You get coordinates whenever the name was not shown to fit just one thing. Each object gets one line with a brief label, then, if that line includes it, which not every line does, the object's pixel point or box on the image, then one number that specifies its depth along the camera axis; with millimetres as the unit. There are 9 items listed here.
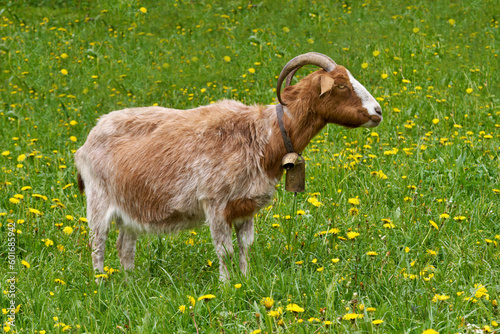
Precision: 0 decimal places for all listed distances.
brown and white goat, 9633
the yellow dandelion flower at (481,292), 7387
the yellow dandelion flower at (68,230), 10170
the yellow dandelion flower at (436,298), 7371
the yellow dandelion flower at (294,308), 6910
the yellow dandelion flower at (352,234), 7952
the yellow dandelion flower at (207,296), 7332
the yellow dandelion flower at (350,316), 6672
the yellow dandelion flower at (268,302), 6782
